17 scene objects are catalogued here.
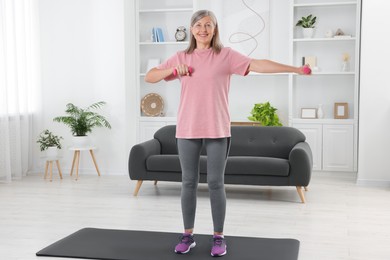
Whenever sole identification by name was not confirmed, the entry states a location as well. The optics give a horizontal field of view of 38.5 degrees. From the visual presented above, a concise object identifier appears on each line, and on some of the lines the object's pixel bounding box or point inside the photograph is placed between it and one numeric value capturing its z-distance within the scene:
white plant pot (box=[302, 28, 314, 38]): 6.83
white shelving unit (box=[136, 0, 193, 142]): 7.27
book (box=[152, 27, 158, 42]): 7.22
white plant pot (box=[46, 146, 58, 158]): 6.44
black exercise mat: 3.42
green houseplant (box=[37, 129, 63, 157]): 6.45
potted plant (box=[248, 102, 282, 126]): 6.74
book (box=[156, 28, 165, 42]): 7.22
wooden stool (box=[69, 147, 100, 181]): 6.49
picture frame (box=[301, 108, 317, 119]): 6.96
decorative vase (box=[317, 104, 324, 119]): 6.92
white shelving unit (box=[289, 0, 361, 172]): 6.79
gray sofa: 5.02
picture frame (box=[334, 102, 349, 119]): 6.88
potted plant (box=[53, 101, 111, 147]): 6.54
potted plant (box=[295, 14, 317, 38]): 6.83
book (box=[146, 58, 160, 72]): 7.35
